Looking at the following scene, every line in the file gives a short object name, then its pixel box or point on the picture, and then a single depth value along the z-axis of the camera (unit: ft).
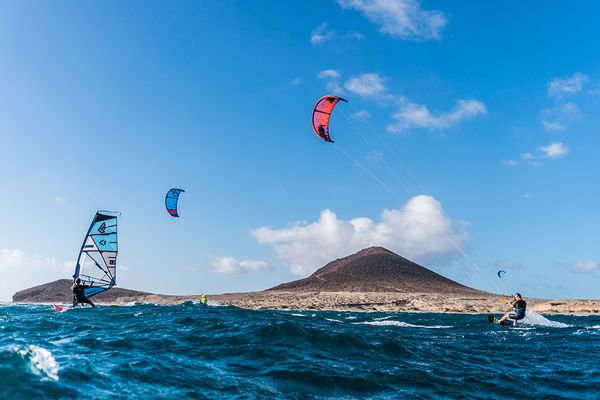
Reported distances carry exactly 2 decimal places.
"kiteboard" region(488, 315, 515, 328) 84.26
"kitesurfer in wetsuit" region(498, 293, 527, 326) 82.43
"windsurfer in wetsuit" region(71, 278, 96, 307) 89.30
